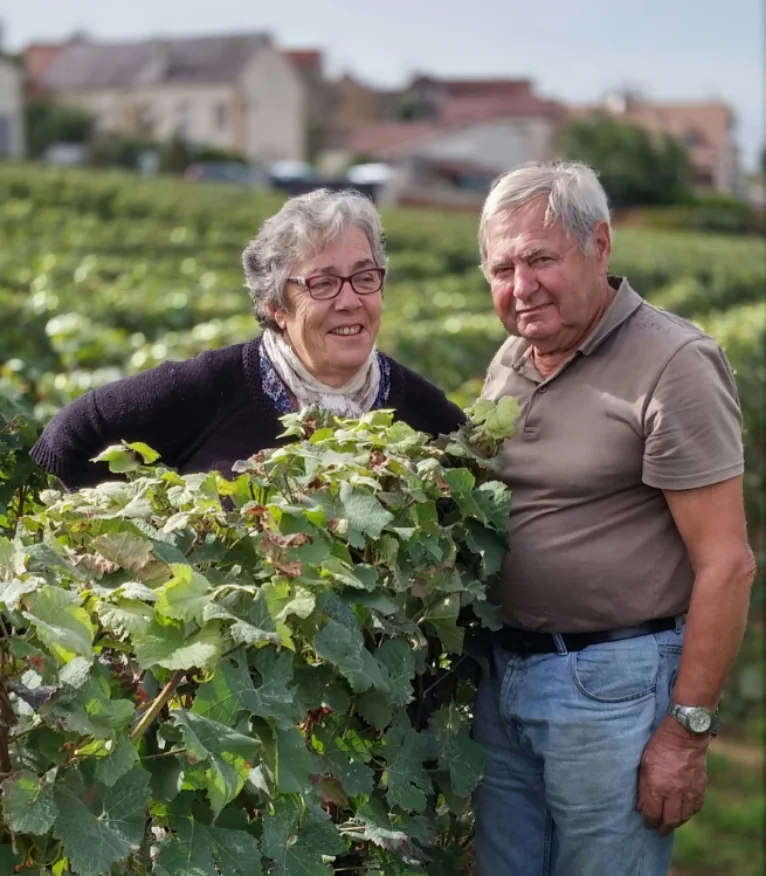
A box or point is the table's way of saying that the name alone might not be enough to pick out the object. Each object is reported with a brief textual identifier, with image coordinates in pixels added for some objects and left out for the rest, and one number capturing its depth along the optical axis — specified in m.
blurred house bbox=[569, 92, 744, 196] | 95.12
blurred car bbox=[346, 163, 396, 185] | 51.91
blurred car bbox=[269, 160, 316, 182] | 48.06
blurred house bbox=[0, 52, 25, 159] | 60.28
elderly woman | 3.16
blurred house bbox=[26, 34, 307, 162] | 77.19
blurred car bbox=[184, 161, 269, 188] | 48.09
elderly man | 2.75
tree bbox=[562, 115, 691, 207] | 60.06
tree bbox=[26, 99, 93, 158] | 60.81
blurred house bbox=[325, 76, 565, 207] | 68.75
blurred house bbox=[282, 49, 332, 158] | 88.57
